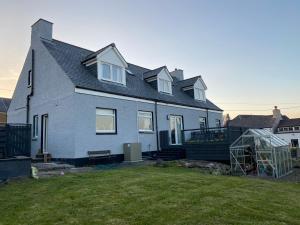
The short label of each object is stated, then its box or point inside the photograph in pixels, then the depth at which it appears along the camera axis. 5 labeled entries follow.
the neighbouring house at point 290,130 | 49.04
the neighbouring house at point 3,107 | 34.89
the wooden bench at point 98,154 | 14.03
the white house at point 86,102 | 14.12
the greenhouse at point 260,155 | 13.65
